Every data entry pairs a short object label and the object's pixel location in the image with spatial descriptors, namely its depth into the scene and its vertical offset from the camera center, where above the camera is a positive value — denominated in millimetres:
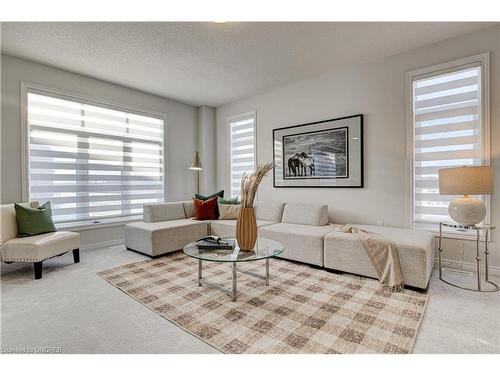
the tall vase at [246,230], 2316 -403
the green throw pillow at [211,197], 4406 -173
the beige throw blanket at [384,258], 2334 -711
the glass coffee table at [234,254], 2105 -599
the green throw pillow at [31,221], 2910 -394
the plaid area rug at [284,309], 1581 -979
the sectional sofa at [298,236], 2359 -612
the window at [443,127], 2703 +663
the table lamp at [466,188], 2285 -28
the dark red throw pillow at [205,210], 4145 -389
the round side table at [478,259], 2285 -733
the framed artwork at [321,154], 3539 +497
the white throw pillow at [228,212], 4156 -425
